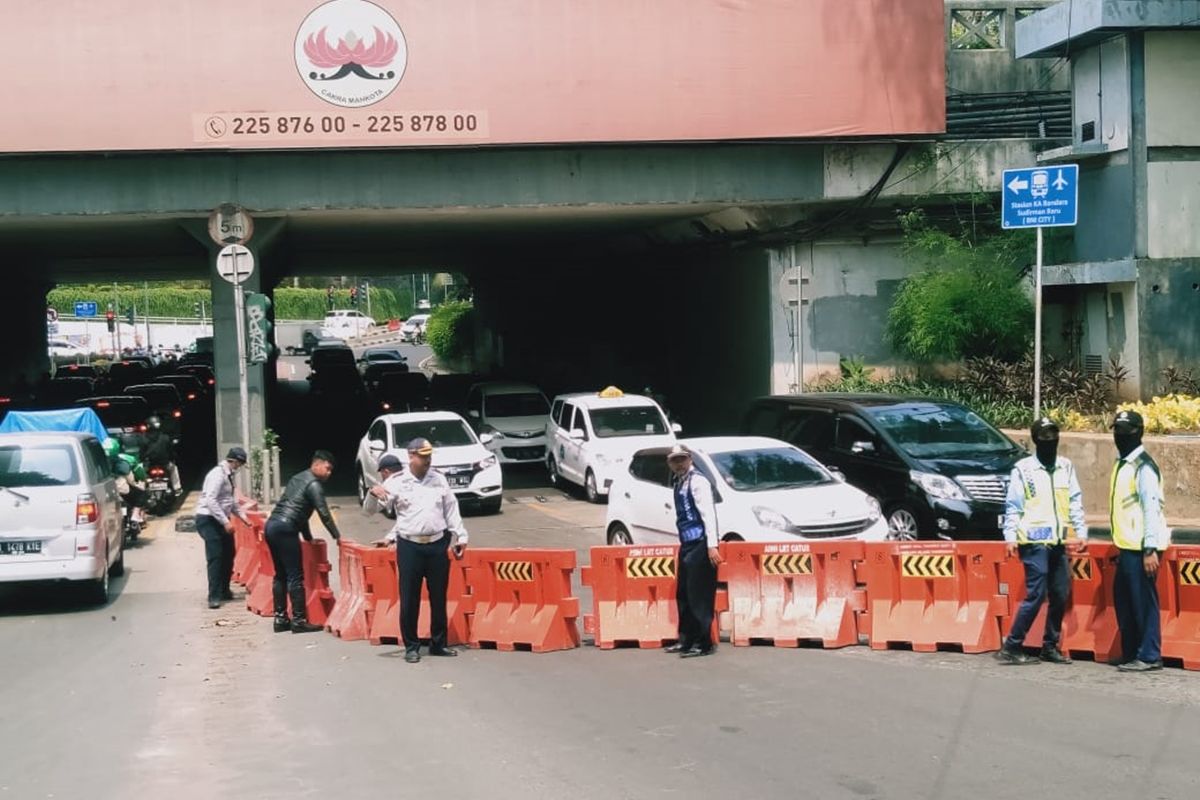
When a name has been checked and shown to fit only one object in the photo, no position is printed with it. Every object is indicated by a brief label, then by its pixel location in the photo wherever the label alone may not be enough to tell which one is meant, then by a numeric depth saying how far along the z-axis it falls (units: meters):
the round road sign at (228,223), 24.45
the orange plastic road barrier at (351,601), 12.28
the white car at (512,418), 28.03
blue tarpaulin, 20.80
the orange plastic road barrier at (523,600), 11.50
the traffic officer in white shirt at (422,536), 11.05
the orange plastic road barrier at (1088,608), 10.52
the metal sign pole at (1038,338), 17.05
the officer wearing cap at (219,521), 14.53
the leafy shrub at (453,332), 70.56
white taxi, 23.58
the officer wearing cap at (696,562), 11.05
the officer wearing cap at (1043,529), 10.27
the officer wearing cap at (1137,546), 10.00
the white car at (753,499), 13.77
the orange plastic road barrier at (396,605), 11.85
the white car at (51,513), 13.85
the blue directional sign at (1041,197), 17.28
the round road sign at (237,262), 21.31
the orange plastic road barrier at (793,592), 11.37
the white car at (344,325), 104.06
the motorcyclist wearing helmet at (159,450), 21.62
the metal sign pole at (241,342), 21.36
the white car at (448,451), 22.20
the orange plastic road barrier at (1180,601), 10.20
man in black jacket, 12.59
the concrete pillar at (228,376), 24.81
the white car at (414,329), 98.50
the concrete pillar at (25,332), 48.25
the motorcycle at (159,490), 21.96
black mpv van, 15.51
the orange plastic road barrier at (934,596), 10.92
